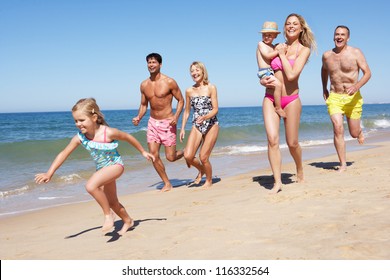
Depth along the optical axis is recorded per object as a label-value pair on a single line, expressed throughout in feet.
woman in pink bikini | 18.34
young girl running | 13.67
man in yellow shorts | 23.11
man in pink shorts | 23.93
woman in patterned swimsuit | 23.38
